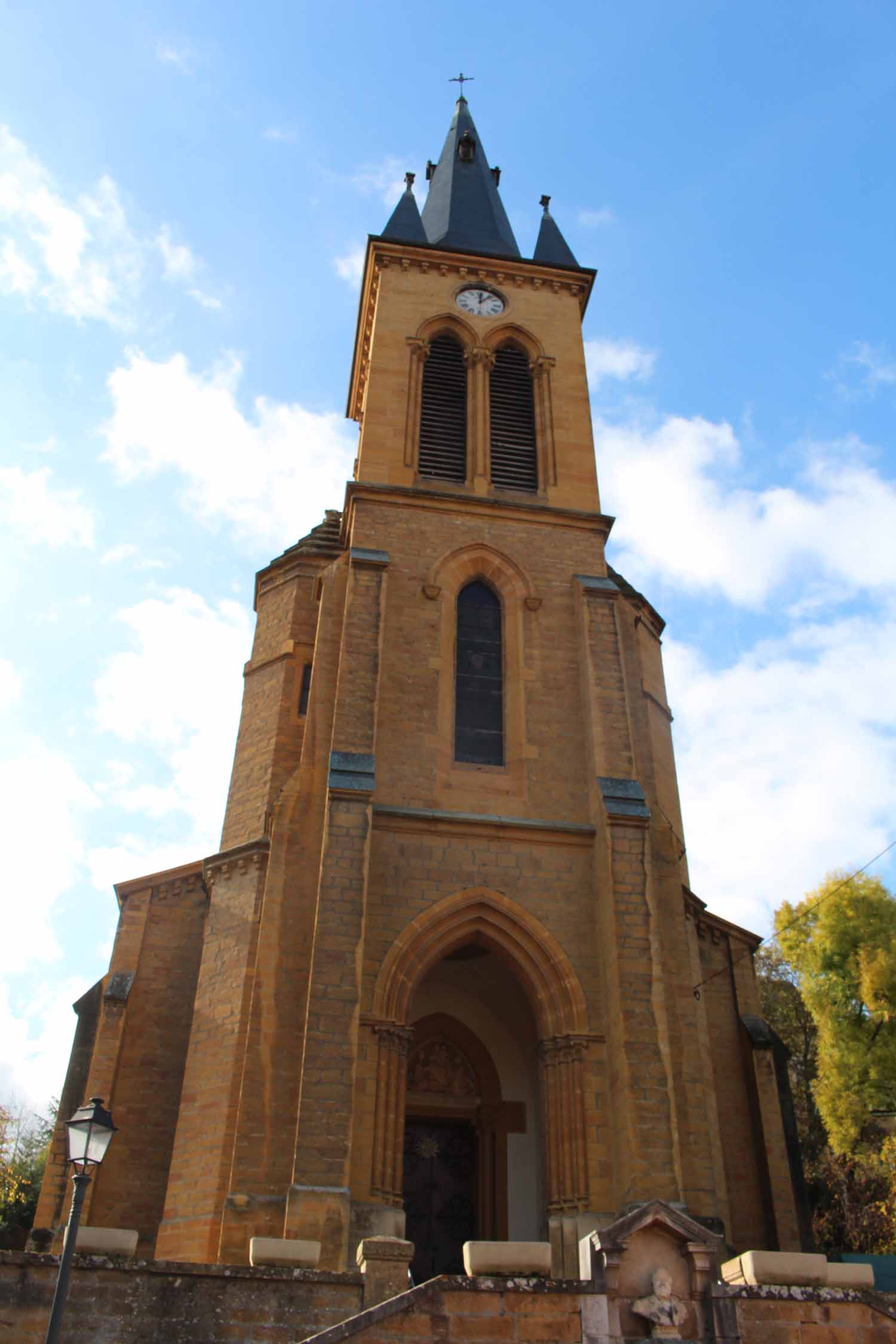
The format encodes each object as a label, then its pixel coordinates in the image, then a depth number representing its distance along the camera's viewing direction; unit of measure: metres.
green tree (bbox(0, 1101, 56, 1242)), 26.77
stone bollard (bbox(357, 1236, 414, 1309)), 8.84
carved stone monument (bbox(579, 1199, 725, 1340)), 7.94
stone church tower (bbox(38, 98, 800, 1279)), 12.76
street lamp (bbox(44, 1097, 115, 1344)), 8.66
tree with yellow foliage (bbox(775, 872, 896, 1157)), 24.41
